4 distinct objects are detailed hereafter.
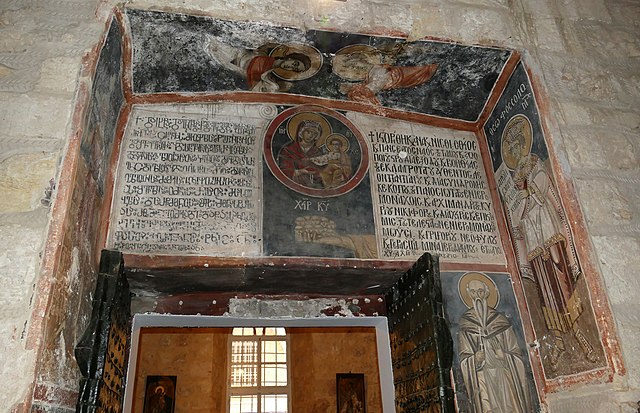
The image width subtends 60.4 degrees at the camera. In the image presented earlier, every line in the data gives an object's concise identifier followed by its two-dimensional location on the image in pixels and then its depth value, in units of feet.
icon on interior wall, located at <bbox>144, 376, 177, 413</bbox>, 28.07
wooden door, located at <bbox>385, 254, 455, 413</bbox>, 9.92
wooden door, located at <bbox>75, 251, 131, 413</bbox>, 8.68
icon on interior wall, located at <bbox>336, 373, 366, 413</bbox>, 27.89
